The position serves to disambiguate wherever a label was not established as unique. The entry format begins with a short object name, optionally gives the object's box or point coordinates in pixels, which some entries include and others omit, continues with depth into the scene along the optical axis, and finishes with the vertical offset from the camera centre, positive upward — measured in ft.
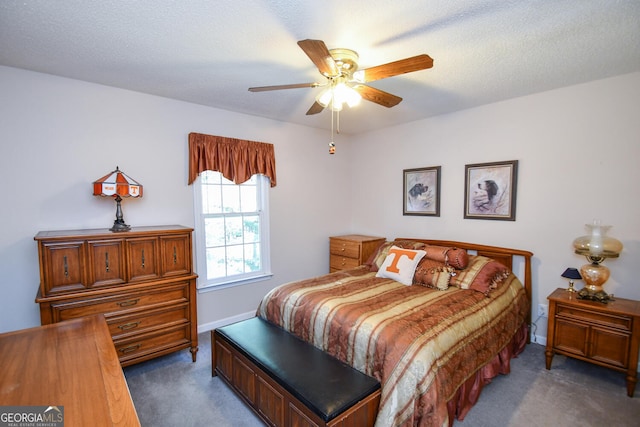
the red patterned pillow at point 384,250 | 11.04 -2.05
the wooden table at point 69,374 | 3.14 -2.22
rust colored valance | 10.45 +1.59
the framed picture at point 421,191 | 12.31 +0.30
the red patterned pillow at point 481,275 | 8.80 -2.43
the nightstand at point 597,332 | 7.27 -3.56
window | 11.05 -1.26
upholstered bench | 5.21 -3.60
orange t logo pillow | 9.60 -2.27
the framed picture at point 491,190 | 10.30 +0.27
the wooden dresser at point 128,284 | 7.06 -2.26
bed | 5.60 -2.94
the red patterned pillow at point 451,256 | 9.49 -1.93
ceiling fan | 5.33 +2.56
